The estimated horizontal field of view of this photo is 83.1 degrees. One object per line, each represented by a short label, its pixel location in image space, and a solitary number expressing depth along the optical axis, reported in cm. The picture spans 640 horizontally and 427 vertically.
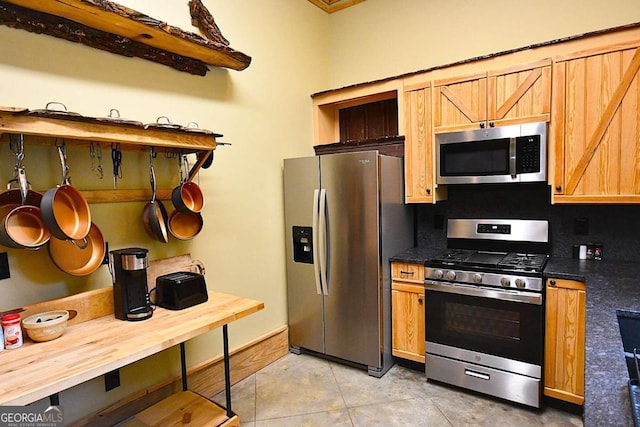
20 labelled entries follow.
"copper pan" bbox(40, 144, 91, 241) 153
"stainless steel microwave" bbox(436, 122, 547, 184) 237
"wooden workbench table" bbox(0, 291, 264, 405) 125
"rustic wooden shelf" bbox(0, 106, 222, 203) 140
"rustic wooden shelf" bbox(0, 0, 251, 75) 169
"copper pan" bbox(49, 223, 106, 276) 176
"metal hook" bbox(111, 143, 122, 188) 198
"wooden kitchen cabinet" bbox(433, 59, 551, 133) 235
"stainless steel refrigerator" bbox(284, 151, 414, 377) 270
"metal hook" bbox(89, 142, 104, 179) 195
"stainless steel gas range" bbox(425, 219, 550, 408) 225
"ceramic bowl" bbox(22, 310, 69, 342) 155
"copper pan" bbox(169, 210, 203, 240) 227
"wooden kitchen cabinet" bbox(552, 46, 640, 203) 212
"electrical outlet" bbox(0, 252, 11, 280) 166
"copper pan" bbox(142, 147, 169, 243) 212
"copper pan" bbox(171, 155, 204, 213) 217
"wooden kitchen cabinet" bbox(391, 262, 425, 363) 271
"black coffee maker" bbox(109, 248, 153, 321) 183
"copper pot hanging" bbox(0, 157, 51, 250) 154
